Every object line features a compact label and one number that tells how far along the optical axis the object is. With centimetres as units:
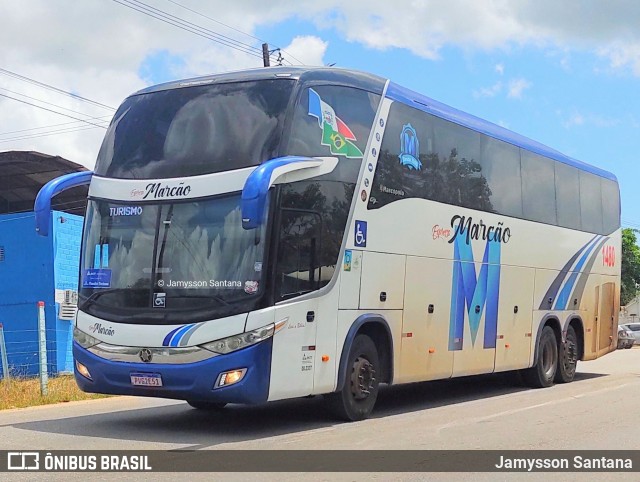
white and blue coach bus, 1002
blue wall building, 2116
